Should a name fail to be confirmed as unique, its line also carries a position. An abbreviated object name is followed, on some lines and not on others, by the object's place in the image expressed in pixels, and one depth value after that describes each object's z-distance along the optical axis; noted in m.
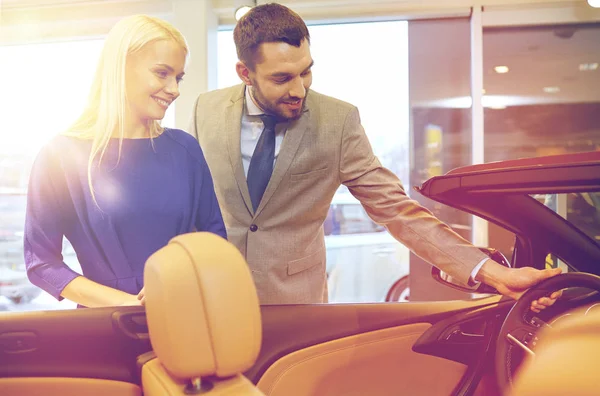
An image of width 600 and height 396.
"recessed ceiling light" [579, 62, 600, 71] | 4.21
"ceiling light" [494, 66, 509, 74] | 4.39
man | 1.52
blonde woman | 1.17
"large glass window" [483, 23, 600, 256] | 4.21
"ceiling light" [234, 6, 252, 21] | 3.54
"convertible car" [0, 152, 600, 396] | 0.65
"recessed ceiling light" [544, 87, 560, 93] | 4.41
